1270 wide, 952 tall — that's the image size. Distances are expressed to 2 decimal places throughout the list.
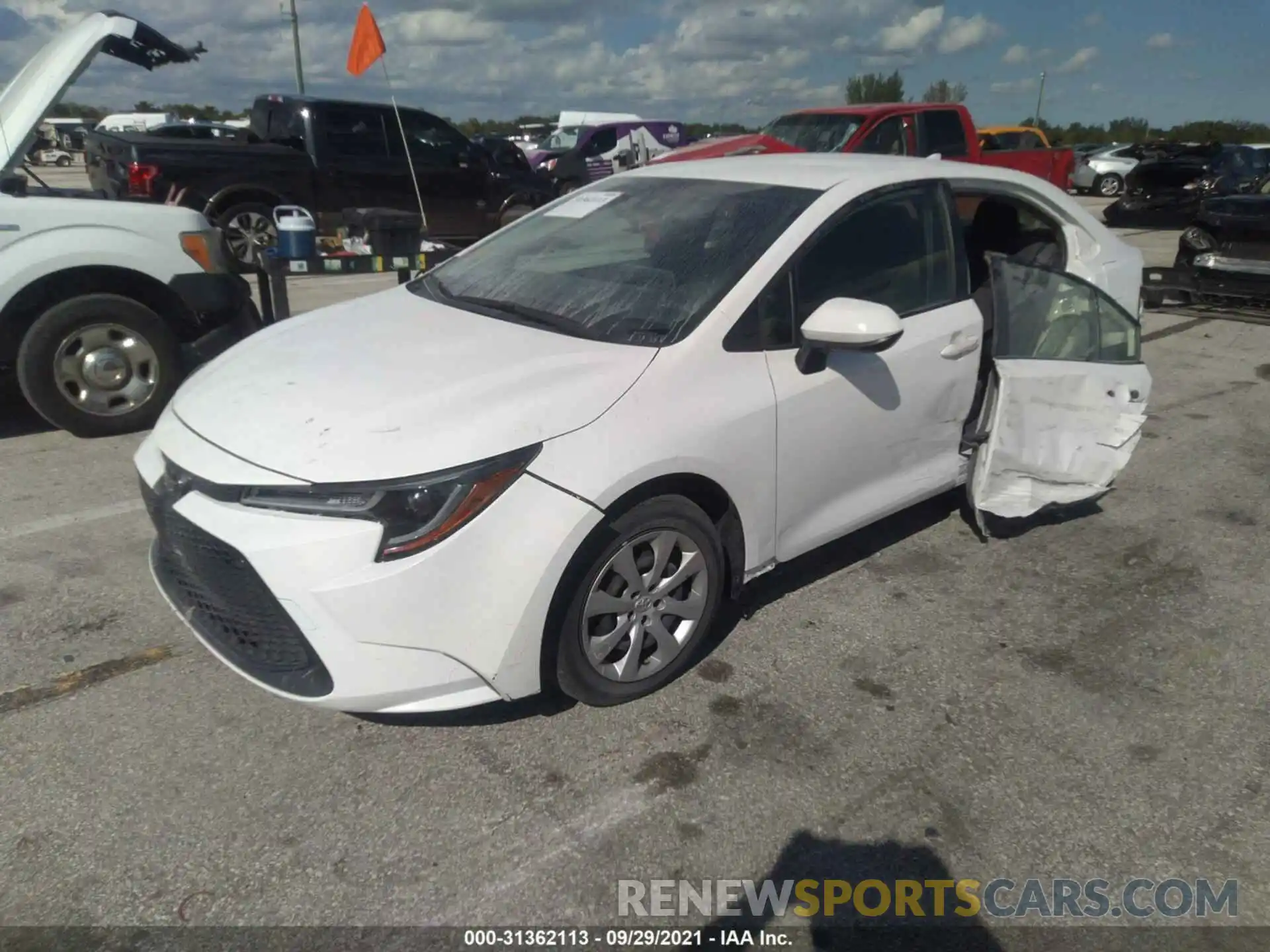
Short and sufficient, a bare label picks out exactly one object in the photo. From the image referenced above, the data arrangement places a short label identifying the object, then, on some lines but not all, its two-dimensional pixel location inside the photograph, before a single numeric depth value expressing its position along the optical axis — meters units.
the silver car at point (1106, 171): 24.78
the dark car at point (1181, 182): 17.19
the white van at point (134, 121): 27.92
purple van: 17.81
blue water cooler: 5.96
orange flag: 7.88
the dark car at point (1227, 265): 9.00
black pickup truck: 10.02
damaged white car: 2.48
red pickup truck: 11.29
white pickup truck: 5.01
